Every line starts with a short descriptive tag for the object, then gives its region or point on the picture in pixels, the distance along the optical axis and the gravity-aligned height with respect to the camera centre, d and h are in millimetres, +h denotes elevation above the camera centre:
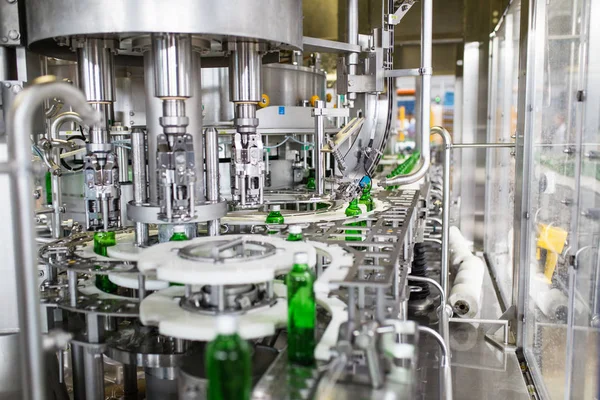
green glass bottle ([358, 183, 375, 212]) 3265 -376
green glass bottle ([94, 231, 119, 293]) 2314 -414
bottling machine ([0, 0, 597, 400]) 1389 -352
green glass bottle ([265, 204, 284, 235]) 2688 -378
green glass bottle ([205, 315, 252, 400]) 1199 -475
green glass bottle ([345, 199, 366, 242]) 2943 -391
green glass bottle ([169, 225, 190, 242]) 2159 -367
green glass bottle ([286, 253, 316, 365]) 1485 -458
